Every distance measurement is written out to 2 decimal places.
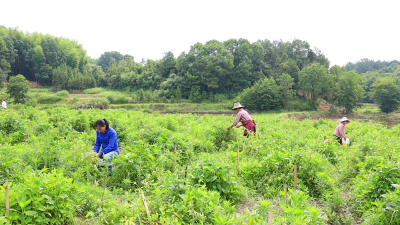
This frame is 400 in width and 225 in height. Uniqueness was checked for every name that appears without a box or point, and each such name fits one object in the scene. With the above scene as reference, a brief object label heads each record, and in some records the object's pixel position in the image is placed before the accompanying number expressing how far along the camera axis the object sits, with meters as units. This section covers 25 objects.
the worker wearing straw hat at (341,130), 9.45
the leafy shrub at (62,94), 40.88
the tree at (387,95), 43.91
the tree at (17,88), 31.73
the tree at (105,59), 98.04
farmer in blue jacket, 5.76
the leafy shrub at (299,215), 3.08
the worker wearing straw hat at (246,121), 8.80
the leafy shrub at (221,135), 9.54
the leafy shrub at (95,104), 33.50
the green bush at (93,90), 49.51
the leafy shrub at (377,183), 4.04
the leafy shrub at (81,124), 10.62
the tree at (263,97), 39.00
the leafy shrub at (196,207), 3.35
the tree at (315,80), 40.59
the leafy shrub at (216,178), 4.43
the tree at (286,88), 40.03
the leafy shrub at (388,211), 3.29
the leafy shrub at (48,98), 38.26
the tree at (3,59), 47.42
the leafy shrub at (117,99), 40.00
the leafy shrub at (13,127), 8.43
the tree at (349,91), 39.66
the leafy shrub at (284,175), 5.12
